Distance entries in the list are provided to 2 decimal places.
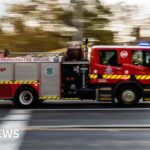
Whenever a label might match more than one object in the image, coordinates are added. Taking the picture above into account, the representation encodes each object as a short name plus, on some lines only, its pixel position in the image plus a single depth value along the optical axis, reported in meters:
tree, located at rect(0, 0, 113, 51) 36.25
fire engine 17.66
